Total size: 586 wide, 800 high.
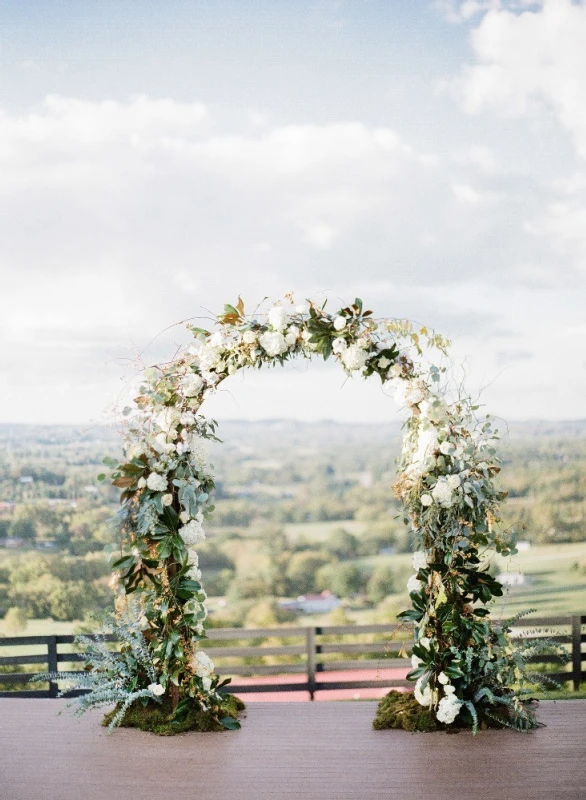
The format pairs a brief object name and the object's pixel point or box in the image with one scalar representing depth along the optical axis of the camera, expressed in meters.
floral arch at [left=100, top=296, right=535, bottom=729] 5.08
